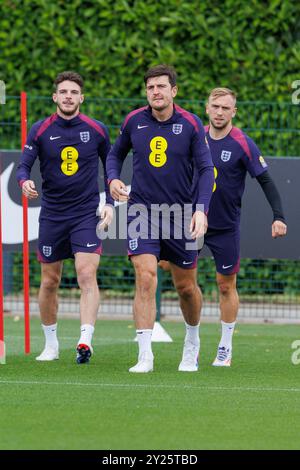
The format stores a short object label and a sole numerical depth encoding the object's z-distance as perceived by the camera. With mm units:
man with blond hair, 10562
